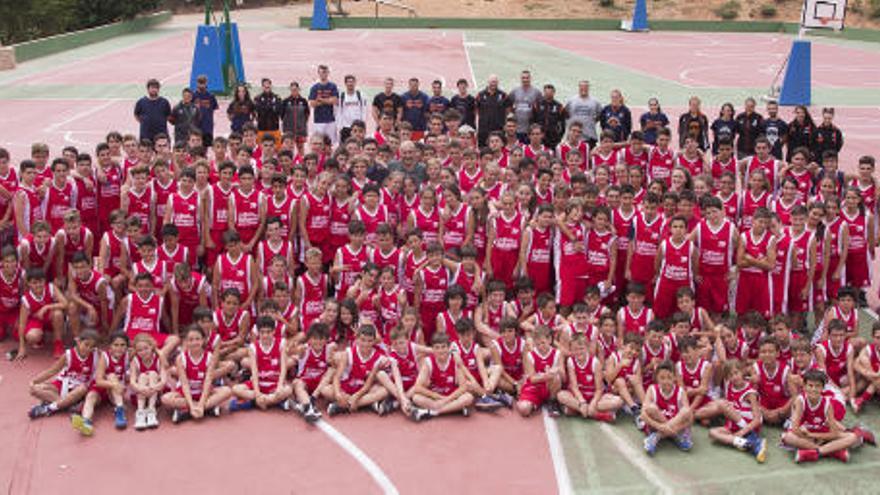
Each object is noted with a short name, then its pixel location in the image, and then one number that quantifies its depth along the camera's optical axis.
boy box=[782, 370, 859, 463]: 6.35
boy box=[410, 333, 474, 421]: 6.94
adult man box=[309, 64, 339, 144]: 13.81
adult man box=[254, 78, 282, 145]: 13.56
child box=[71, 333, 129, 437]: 6.75
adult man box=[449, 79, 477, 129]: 13.62
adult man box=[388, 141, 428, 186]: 10.03
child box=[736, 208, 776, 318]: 8.16
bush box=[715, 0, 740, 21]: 55.75
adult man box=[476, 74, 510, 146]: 13.25
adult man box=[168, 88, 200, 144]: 13.08
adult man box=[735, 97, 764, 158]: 12.12
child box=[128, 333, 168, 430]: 6.81
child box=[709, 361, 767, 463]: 6.46
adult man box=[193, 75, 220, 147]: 13.76
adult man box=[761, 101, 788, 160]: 12.02
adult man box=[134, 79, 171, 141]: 13.02
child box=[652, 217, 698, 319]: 8.14
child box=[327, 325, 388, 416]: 7.12
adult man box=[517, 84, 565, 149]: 12.75
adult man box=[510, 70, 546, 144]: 13.05
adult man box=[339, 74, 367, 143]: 13.68
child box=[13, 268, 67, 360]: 7.89
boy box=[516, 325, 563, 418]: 7.05
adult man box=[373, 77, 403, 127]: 13.35
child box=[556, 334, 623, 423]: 6.91
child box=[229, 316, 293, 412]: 7.03
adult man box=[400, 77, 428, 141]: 13.67
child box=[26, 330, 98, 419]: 6.84
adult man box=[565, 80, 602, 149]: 12.73
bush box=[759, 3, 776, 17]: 55.75
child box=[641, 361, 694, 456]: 6.49
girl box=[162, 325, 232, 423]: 6.85
